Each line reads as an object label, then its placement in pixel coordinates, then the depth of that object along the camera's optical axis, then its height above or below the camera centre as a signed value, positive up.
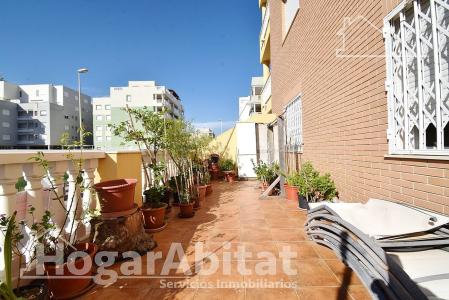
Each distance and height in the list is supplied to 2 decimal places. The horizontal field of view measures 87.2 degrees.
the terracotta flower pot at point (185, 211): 4.67 -1.10
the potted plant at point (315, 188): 4.41 -0.67
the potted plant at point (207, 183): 7.13 -0.86
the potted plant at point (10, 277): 1.58 -0.84
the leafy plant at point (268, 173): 7.32 -0.62
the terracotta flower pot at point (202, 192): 6.34 -1.00
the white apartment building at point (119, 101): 47.38 +11.68
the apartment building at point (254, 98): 26.89 +6.59
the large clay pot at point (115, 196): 2.92 -0.50
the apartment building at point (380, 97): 2.22 +0.70
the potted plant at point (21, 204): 2.32 -0.44
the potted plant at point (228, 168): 9.98 -0.61
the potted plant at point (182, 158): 4.84 -0.06
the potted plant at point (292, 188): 5.42 -0.86
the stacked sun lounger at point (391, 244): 1.56 -0.82
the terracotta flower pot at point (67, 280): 2.11 -1.12
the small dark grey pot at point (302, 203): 4.77 -1.04
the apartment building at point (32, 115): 51.75 +10.03
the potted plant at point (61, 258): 2.12 -0.96
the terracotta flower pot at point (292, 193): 5.71 -1.00
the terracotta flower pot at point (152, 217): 3.88 -1.01
